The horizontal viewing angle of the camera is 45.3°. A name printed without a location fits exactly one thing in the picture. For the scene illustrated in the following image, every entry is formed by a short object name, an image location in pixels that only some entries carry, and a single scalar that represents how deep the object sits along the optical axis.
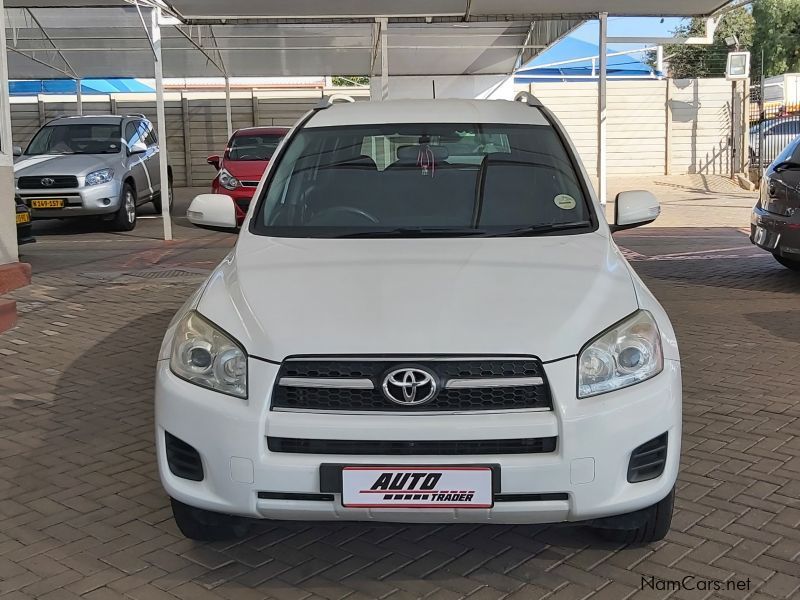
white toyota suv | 2.98
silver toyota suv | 14.07
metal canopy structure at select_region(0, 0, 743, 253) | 14.63
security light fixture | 24.28
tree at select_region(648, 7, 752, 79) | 44.44
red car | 14.63
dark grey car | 9.01
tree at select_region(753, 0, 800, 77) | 43.16
